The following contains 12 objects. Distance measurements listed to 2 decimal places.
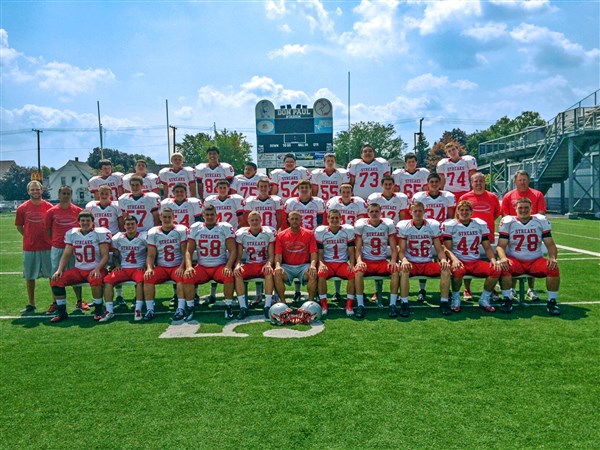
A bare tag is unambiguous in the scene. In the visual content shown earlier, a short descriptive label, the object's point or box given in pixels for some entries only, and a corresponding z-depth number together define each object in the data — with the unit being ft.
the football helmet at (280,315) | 19.86
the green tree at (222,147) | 184.44
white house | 231.09
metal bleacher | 75.97
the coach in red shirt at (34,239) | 24.32
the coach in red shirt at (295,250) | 22.21
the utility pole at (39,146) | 167.58
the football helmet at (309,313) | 20.01
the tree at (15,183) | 215.72
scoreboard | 68.60
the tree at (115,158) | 285.23
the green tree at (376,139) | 212.84
